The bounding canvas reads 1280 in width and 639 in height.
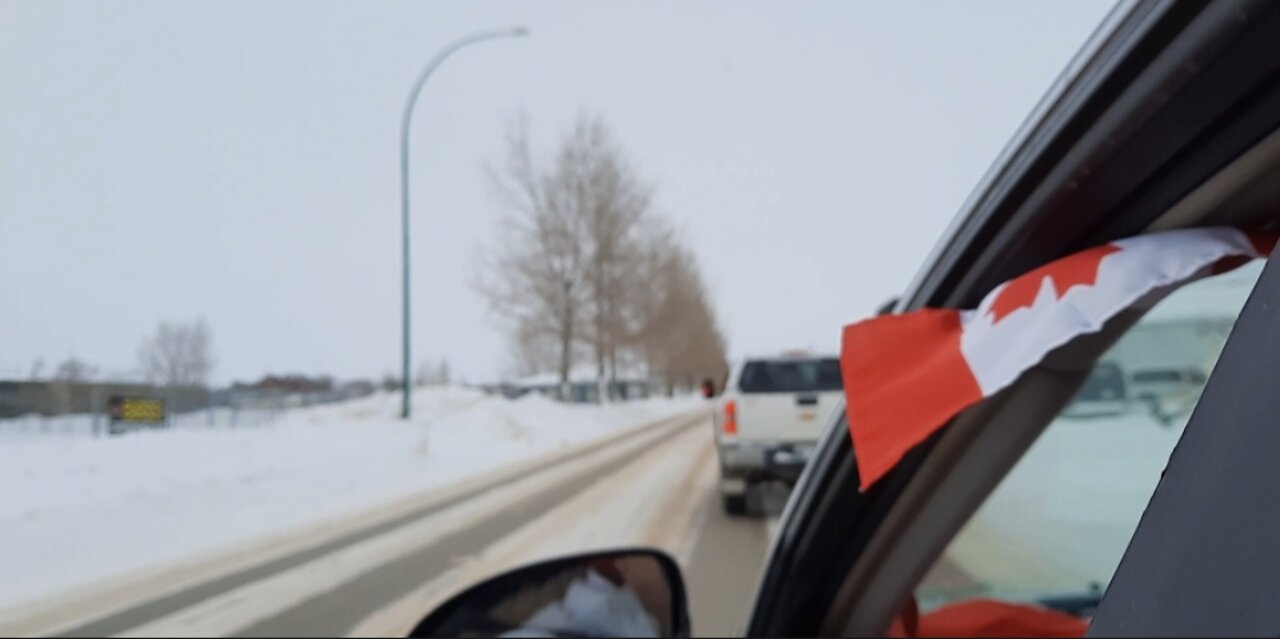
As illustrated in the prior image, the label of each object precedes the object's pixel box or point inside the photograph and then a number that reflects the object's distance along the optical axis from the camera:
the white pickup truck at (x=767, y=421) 9.39
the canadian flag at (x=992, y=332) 1.30
